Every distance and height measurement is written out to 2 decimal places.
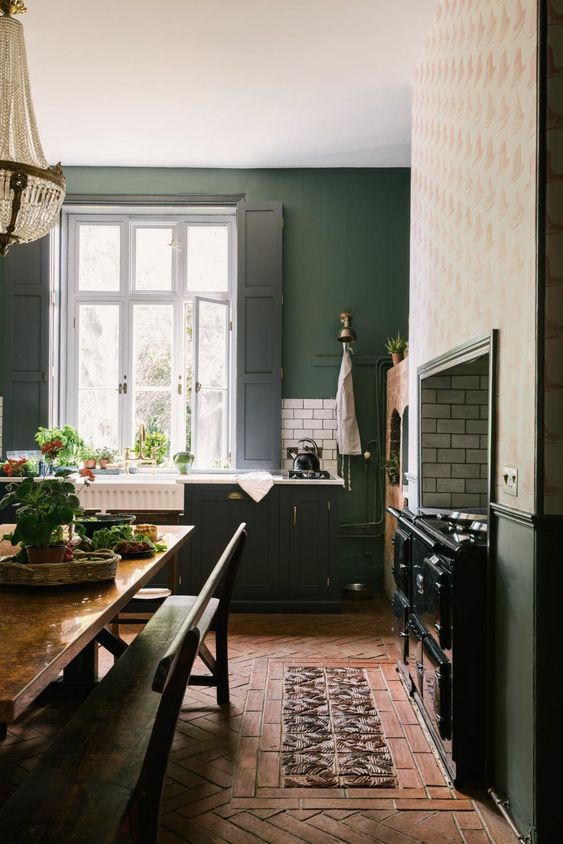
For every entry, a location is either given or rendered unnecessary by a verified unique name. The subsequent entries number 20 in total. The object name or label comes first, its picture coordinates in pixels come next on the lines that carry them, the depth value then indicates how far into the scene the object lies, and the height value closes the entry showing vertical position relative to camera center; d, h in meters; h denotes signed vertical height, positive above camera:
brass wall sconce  6.91 +0.85
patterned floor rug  3.31 -1.53
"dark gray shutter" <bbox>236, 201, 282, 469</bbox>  7.09 +0.85
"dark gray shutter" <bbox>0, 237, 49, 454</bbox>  7.11 +0.83
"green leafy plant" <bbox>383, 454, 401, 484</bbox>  6.64 -0.38
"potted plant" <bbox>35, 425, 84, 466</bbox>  6.77 -0.16
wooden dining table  1.84 -0.63
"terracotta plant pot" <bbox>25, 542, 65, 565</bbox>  2.98 -0.52
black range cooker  3.15 -0.94
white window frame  7.37 +1.26
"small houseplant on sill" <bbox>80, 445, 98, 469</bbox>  6.96 -0.29
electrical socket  2.92 -0.21
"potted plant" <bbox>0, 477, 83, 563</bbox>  2.93 -0.36
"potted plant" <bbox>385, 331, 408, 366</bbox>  6.59 +0.65
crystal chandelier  3.70 +1.33
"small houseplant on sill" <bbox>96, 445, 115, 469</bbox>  6.97 -0.30
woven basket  2.86 -0.57
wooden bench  1.87 -1.00
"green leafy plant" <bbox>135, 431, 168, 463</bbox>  7.18 -0.21
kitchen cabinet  6.35 -1.01
